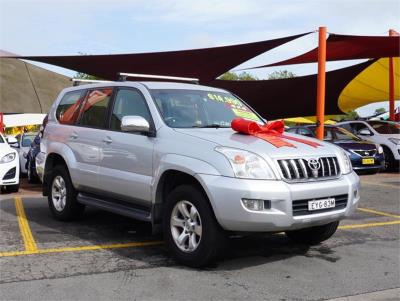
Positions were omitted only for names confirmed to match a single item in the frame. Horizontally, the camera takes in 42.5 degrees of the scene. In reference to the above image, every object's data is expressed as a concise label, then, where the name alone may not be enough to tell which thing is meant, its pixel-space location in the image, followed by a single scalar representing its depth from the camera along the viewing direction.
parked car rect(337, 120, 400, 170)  15.62
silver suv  4.67
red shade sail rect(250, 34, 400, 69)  13.31
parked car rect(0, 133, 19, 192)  9.98
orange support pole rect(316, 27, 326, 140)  12.95
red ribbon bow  5.16
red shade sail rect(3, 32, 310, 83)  13.71
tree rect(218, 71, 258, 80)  72.72
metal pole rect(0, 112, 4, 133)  19.54
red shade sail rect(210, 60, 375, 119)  20.09
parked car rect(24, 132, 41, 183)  11.99
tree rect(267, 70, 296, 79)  77.81
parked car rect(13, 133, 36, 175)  13.77
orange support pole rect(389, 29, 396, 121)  19.84
